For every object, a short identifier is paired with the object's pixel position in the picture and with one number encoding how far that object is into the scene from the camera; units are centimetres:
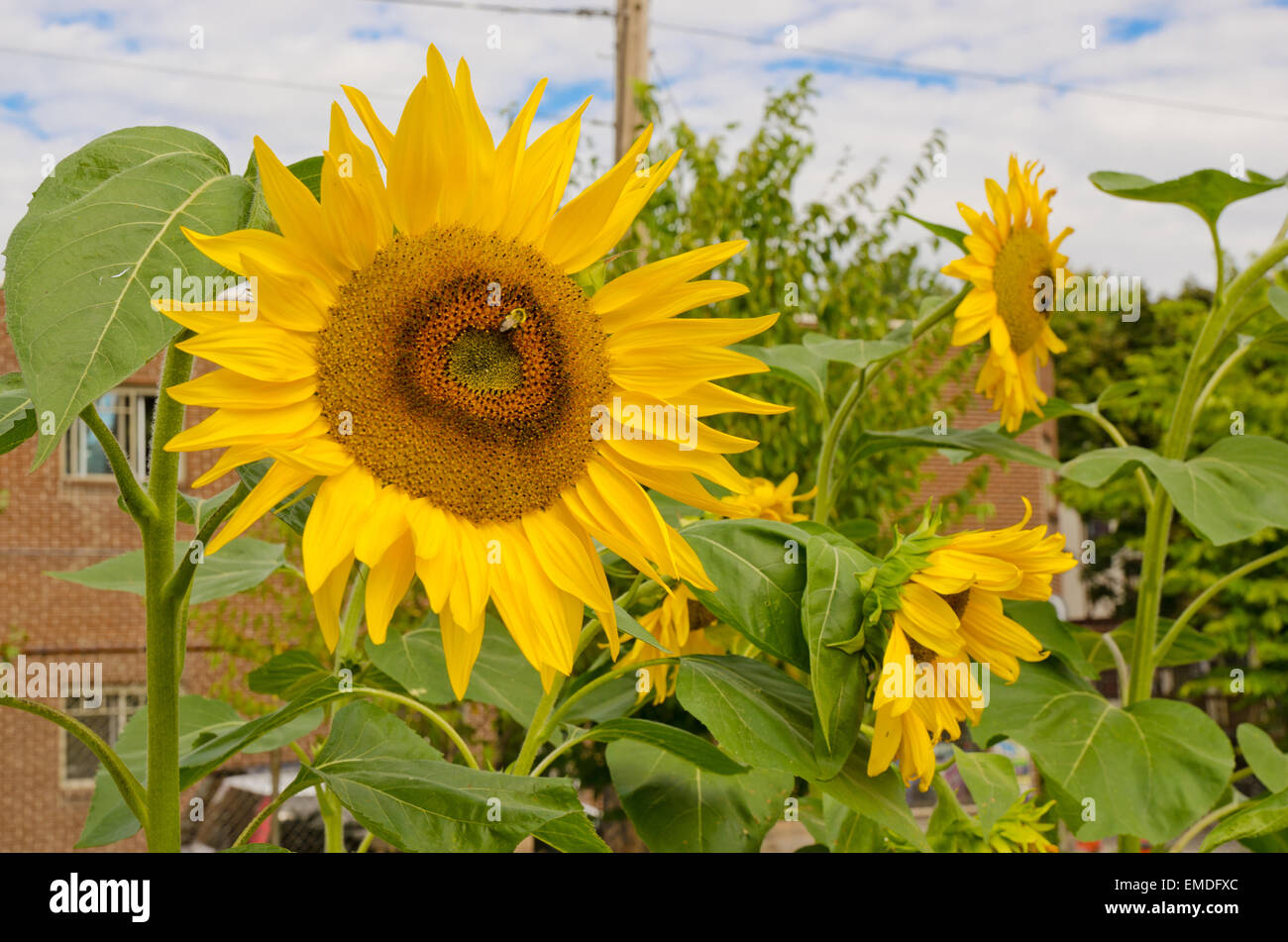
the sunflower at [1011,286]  123
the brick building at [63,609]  920
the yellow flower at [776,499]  119
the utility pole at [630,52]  614
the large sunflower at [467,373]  59
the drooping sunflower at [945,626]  76
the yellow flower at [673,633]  98
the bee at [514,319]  67
